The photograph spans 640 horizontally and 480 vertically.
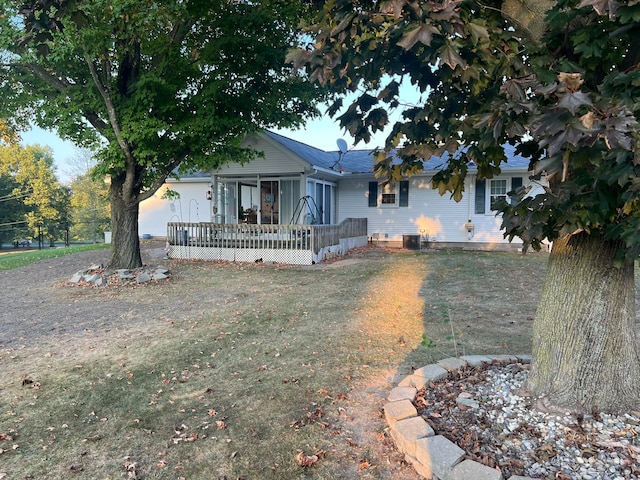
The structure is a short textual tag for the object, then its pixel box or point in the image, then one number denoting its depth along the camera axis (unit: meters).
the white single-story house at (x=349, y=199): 15.70
